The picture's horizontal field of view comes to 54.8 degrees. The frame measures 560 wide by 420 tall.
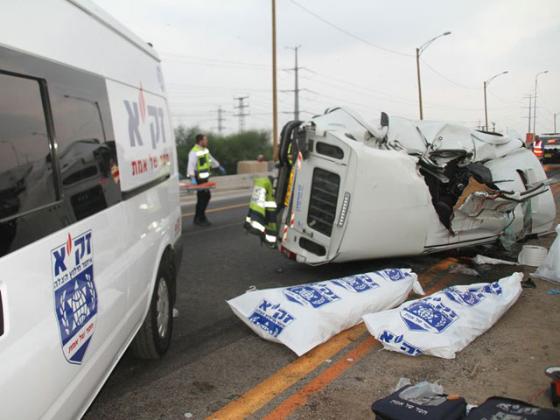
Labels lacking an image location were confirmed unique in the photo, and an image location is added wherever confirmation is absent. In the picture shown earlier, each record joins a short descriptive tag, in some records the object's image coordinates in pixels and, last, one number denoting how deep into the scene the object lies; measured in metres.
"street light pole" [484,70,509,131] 56.01
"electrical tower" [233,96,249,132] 75.61
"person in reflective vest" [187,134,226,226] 10.34
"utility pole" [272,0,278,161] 23.02
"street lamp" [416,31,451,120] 37.59
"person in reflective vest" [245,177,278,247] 6.25
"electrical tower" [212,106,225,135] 76.84
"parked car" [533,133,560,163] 23.16
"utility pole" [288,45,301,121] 47.72
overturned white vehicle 5.51
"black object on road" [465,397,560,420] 2.25
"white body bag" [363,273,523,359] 3.96
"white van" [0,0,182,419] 1.90
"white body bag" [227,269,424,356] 4.11
